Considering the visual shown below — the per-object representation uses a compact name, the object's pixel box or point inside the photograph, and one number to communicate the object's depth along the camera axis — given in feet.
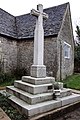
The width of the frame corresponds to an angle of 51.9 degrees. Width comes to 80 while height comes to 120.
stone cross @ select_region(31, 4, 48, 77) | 12.30
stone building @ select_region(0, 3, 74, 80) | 24.40
